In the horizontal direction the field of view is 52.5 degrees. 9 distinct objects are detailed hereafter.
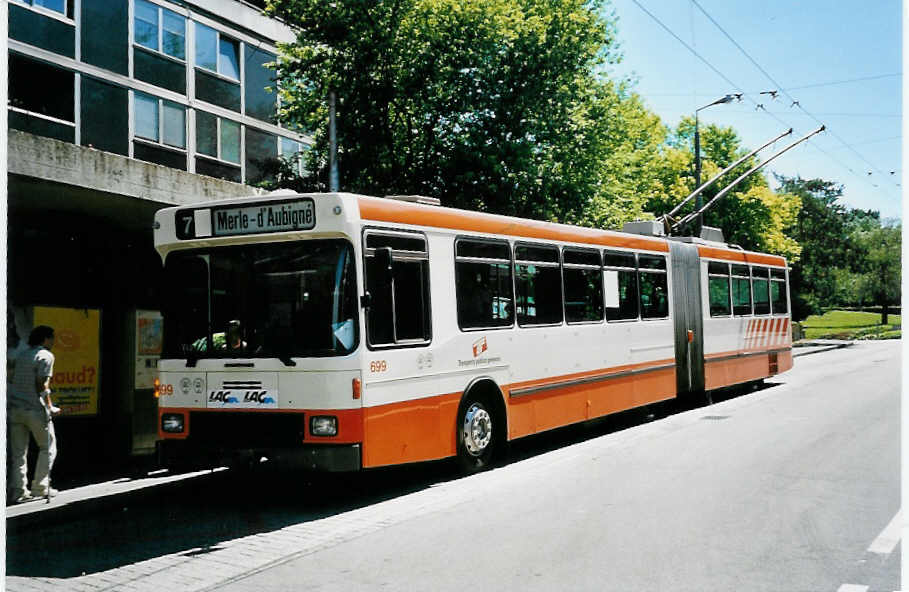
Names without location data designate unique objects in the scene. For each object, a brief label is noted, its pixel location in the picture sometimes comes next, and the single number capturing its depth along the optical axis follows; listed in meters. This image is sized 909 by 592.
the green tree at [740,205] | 48.41
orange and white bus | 8.31
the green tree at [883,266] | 62.48
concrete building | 10.48
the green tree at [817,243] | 59.88
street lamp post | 25.52
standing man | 9.04
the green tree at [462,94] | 19.08
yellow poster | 11.41
